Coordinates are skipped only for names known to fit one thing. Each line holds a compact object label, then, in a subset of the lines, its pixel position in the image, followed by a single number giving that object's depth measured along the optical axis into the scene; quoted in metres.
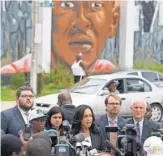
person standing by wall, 36.04
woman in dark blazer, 10.84
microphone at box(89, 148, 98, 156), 9.07
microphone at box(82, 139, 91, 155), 9.01
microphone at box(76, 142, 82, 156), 8.93
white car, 24.31
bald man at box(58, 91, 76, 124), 13.00
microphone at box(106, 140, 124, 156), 9.16
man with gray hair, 11.22
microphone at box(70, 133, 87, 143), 9.20
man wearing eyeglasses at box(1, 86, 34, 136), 10.92
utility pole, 28.37
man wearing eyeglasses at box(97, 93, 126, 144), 11.59
